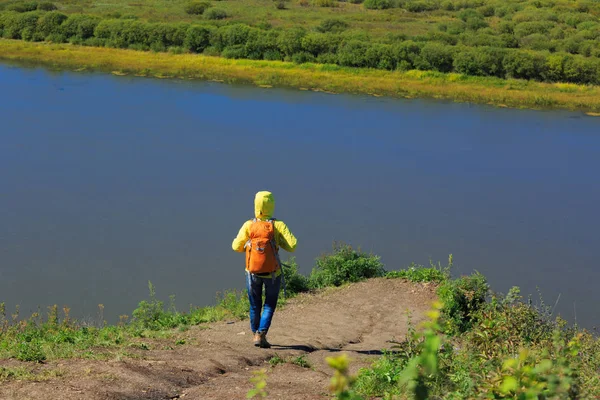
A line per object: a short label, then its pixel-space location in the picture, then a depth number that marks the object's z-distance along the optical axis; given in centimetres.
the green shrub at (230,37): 3706
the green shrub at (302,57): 3538
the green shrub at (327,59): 3550
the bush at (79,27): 3919
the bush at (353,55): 3510
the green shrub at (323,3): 5703
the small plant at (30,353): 641
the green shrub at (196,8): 5003
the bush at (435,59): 3494
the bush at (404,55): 3484
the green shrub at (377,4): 5762
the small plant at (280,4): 5524
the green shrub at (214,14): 4832
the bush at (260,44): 3638
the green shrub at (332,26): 4278
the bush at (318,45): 3616
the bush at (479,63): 3438
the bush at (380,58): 3491
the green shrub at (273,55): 3609
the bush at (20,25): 3953
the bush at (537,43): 4106
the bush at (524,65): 3434
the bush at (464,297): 935
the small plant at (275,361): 712
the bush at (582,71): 3459
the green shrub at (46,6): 4684
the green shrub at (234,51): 3594
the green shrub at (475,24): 4722
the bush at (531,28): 4562
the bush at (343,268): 1109
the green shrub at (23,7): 4512
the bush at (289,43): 3612
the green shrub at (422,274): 1073
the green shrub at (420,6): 5743
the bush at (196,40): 3744
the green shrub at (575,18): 4928
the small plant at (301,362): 716
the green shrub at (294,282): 1053
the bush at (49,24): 3931
